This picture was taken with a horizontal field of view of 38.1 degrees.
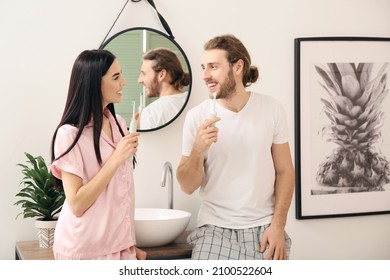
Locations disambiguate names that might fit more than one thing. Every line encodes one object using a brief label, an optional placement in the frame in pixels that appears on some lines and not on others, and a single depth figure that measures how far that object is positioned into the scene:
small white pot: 1.95
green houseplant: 1.95
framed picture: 2.48
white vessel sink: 1.95
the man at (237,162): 1.95
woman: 1.55
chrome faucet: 2.07
